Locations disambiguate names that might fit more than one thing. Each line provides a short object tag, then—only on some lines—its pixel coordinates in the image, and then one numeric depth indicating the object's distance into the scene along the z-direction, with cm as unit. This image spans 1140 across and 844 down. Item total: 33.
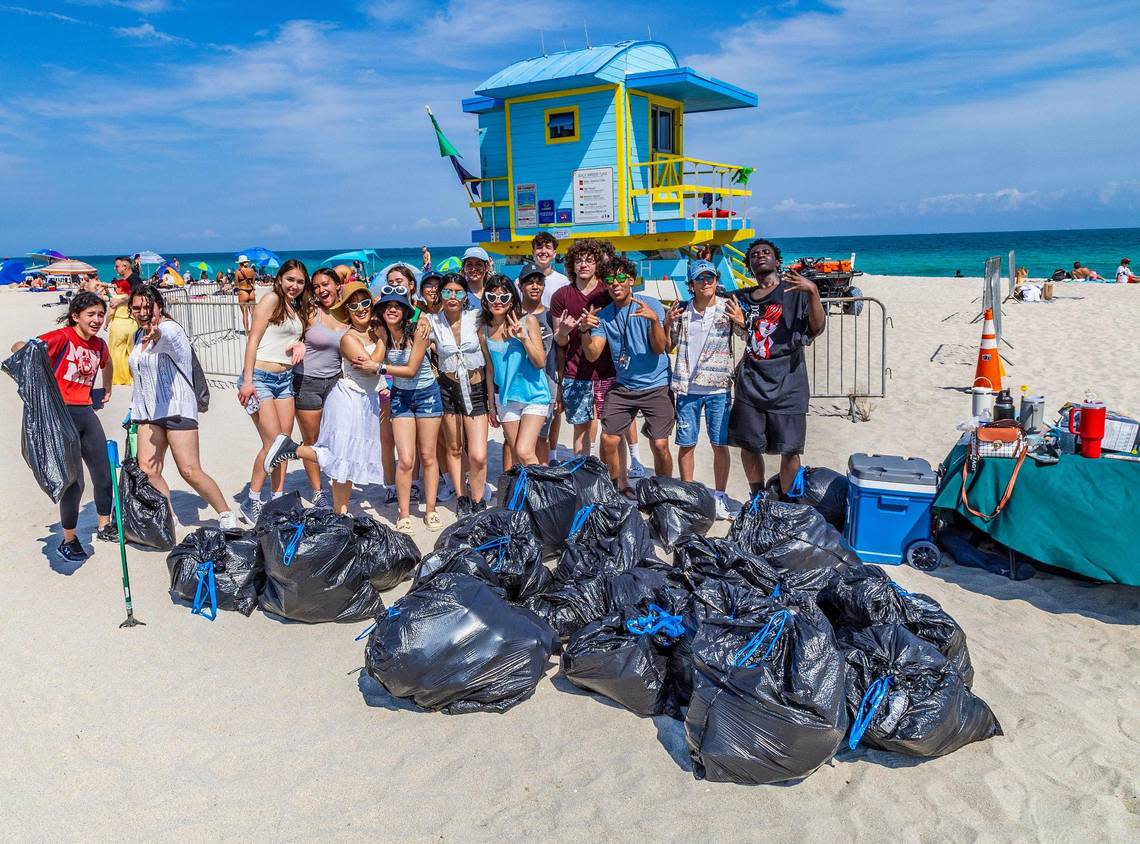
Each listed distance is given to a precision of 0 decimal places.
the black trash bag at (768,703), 285
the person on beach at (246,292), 973
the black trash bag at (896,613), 340
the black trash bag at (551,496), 483
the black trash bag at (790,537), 433
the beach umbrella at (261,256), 2842
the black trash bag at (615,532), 442
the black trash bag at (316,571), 409
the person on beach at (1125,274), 2534
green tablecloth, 409
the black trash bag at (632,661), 337
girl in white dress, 527
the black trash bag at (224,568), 434
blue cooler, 471
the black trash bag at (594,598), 379
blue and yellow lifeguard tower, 1361
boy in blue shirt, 537
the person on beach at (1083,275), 2698
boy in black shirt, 517
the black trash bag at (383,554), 440
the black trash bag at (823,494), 523
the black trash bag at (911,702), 299
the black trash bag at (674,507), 508
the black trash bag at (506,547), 414
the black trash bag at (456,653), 333
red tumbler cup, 429
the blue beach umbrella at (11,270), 4250
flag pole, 1494
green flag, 1486
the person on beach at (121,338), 775
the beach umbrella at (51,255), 3903
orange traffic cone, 761
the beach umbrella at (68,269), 3334
